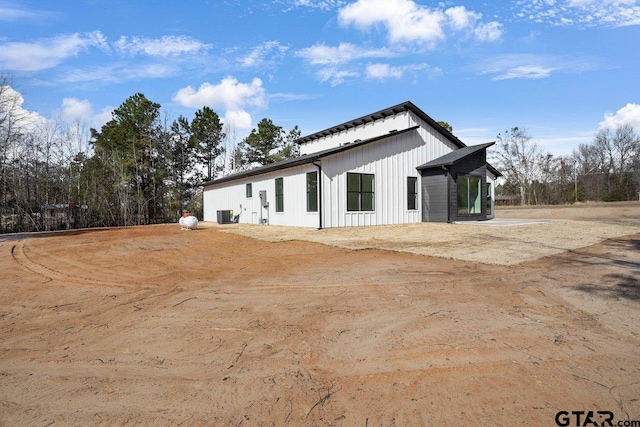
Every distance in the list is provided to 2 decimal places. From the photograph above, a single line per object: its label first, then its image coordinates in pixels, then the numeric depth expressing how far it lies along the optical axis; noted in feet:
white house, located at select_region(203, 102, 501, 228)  50.44
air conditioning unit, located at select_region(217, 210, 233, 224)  70.49
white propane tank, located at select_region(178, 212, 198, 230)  55.06
